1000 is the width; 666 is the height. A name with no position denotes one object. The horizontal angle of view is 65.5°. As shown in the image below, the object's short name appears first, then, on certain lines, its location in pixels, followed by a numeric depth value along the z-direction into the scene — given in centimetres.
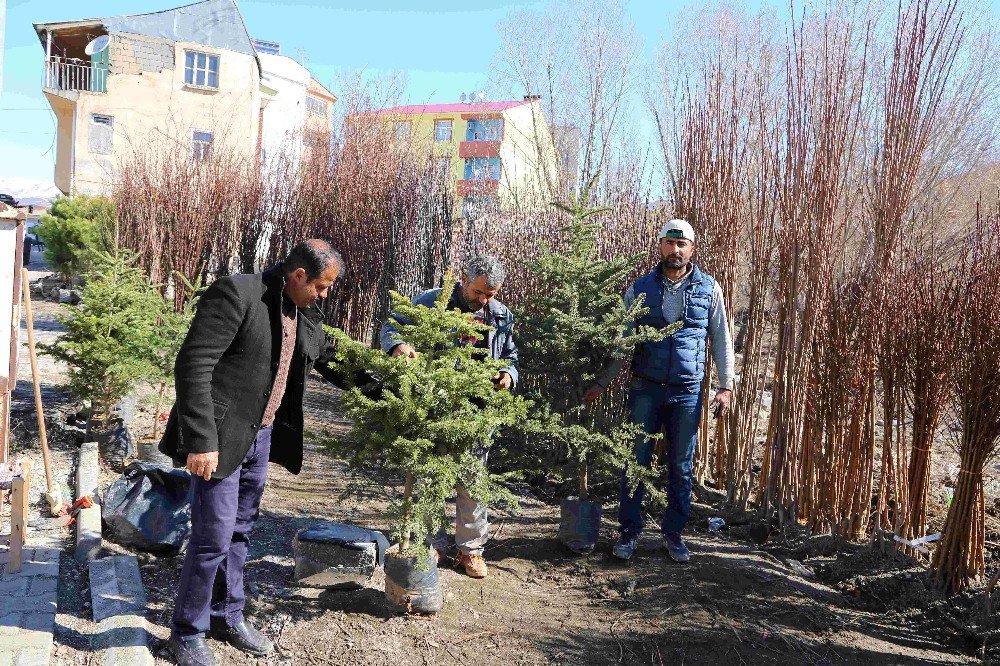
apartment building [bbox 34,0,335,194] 2738
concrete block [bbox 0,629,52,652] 300
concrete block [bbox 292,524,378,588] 385
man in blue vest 455
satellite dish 2766
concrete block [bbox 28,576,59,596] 353
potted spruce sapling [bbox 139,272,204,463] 543
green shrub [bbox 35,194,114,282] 1542
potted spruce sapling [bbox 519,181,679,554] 449
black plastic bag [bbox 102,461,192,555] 408
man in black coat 288
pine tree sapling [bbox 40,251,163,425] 550
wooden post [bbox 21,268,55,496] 458
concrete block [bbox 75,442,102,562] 399
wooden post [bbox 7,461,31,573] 369
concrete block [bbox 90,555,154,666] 304
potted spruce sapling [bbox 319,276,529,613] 342
